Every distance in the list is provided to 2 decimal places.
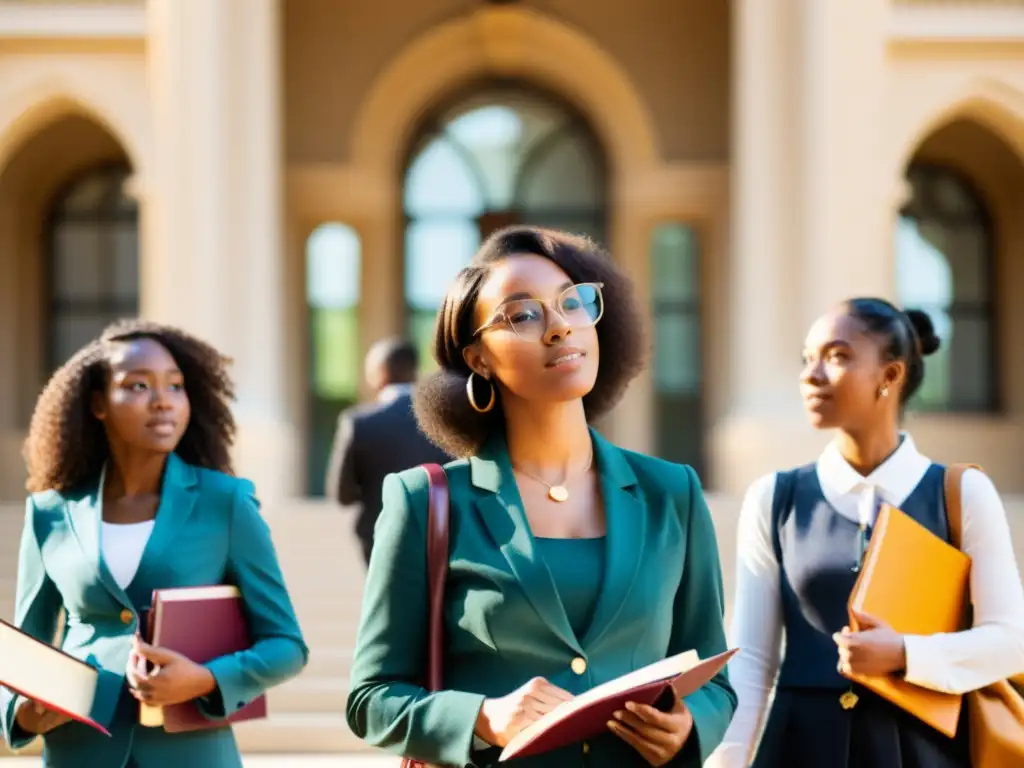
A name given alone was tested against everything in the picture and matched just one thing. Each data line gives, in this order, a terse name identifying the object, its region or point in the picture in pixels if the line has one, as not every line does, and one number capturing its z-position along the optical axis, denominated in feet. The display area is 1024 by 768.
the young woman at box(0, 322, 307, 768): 9.73
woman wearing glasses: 6.88
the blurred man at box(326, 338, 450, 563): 20.65
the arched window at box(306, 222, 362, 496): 51.55
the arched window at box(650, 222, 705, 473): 51.85
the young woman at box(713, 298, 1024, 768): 9.42
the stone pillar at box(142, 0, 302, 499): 40.60
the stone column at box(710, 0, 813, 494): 41.34
